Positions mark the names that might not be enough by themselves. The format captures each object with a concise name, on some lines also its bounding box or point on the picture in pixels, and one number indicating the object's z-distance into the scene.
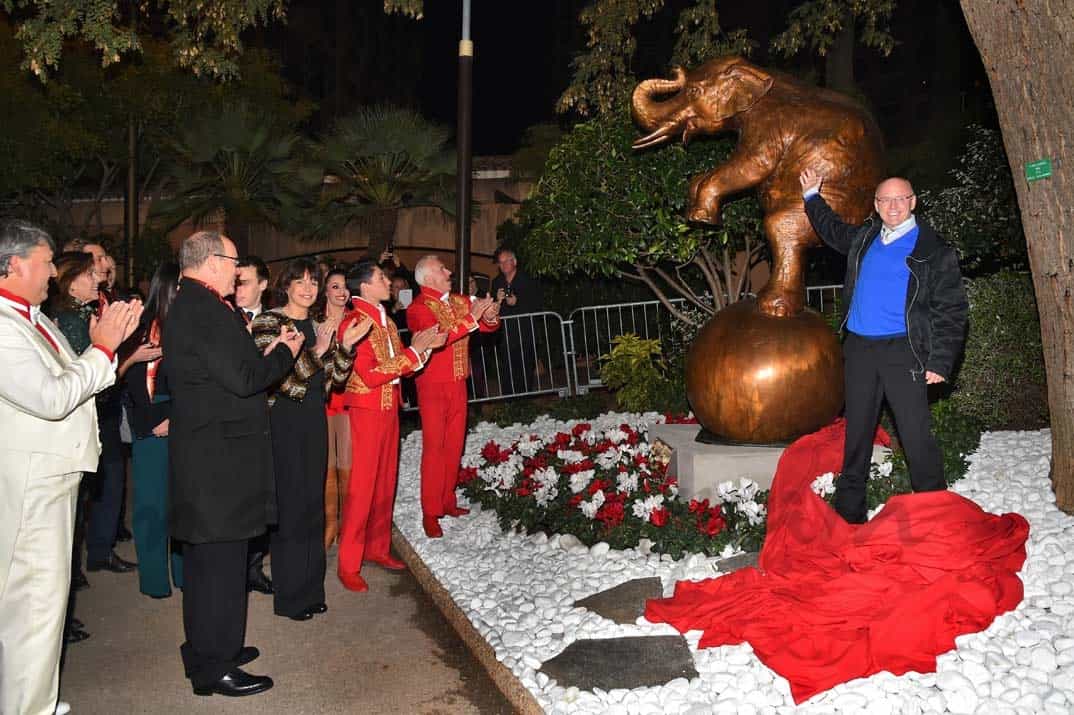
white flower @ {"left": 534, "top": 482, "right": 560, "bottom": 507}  6.89
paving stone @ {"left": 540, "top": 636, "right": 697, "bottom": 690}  4.23
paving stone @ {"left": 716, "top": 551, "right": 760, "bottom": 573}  5.34
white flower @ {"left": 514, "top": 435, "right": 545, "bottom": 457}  8.20
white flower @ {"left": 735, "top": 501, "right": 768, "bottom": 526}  5.76
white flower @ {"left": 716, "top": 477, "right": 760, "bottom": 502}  5.95
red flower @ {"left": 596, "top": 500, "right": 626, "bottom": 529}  6.02
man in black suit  4.19
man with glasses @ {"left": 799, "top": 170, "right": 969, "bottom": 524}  4.77
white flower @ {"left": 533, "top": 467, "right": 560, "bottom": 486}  7.02
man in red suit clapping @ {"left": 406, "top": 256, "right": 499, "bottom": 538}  6.65
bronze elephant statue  5.88
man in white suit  3.64
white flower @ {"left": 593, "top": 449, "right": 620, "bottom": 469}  7.38
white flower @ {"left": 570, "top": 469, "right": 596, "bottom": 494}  6.91
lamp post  7.27
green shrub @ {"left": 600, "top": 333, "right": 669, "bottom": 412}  9.71
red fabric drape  4.10
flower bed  5.70
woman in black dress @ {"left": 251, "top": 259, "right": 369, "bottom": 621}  5.14
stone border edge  4.37
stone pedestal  6.15
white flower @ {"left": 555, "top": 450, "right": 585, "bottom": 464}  7.63
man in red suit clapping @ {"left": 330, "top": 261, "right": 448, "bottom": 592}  5.81
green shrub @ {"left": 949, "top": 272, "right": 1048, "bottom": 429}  6.83
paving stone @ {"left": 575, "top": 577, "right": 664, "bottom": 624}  4.95
